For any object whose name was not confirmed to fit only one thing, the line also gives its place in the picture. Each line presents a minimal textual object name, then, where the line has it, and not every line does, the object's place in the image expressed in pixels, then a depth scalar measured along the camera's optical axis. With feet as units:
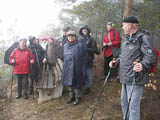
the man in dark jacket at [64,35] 18.75
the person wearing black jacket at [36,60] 18.75
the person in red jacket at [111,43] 17.33
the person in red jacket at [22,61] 17.40
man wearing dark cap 8.25
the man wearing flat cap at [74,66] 15.02
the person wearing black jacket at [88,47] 16.37
